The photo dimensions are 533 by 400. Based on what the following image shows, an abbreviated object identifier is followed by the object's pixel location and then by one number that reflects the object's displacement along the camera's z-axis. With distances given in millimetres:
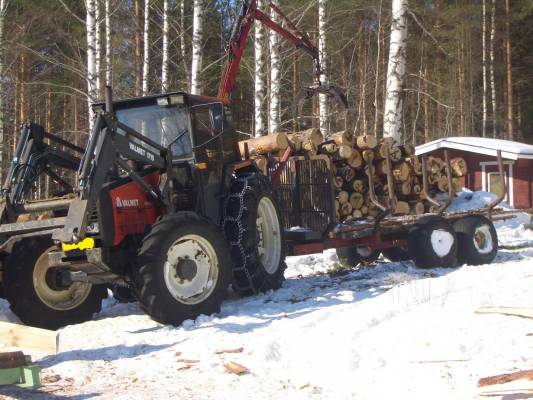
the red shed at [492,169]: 22328
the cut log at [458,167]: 17100
